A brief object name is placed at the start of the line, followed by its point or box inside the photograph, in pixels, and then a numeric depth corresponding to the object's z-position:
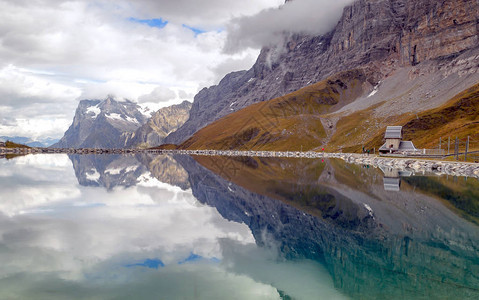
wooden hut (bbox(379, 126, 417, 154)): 144.94
